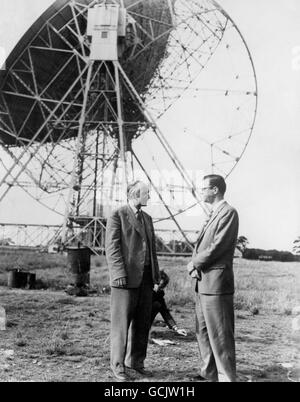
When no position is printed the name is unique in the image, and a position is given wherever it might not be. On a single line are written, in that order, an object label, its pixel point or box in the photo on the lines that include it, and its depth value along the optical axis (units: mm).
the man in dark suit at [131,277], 5055
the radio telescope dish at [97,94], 16125
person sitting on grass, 6922
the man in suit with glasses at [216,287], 4691
